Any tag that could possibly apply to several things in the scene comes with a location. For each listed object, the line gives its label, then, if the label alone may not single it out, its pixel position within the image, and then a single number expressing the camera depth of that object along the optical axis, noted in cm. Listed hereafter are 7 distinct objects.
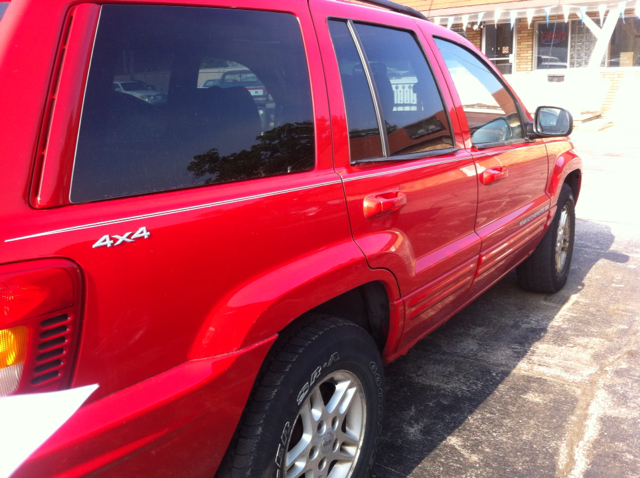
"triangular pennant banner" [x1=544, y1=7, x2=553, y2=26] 1711
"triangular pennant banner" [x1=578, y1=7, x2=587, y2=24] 1653
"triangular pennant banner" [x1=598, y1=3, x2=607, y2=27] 1648
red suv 138
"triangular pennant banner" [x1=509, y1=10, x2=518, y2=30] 1769
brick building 1662
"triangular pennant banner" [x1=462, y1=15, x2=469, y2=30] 1844
